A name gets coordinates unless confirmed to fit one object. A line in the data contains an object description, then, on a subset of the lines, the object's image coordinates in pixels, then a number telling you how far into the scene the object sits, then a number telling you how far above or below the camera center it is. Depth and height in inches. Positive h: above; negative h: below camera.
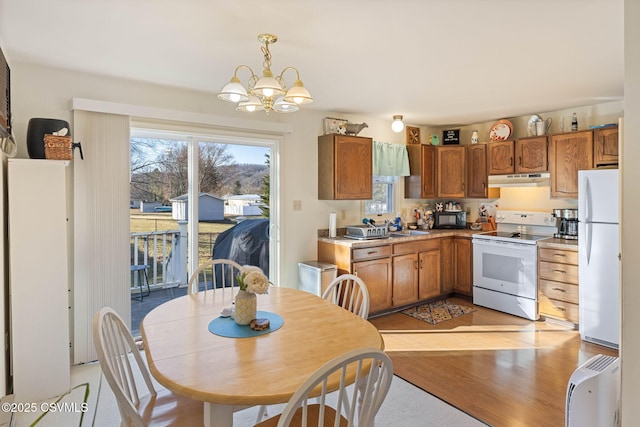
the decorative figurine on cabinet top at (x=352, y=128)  166.2 +38.3
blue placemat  66.0 -23.2
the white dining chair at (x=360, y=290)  81.2 -21.2
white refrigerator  125.0 -17.6
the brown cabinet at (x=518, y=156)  163.5 +24.8
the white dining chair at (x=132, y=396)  49.4 -29.3
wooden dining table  48.1 -23.7
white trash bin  145.6 -28.3
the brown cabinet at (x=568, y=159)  147.8 +20.5
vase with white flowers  67.8 -16.4
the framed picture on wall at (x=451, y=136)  199.5 +40.4
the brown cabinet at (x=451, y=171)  193.3 +20.3
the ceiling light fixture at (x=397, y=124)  175.2 +41.7
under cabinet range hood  163.9 +13.1
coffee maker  156.9 -7.5
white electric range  153.6 -25.9
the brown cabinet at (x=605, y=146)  141.1 +24.4
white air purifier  69.7 -38.1
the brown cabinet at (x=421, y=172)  192.7 +19.9
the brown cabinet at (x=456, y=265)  181.5 -30.2
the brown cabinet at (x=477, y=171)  186.2 +19.6
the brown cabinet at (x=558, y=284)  142.3 -32.2
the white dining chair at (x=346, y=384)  42.1 -23.6
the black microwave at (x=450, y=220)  204.5 -7.2
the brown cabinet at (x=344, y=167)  157.4 +19.0
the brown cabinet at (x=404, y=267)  152.7 -27.8
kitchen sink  175.1 -12.9
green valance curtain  180.4 +25.6
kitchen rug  157.3 -48.8
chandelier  75.7 +26.3
